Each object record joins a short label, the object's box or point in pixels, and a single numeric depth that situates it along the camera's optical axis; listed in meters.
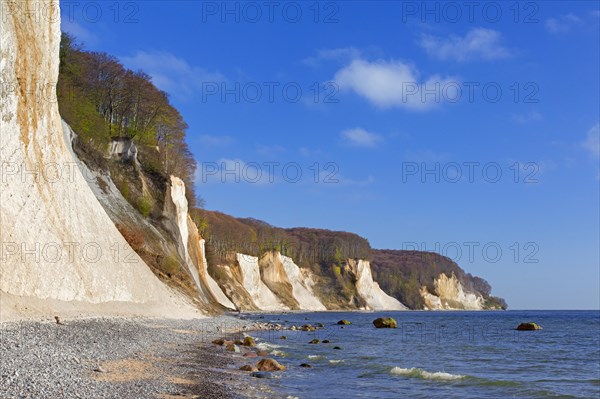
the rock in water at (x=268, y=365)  17.14
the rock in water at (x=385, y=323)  49.66
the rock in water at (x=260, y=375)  15.43
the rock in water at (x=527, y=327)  53.67
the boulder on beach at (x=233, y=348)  21.06
